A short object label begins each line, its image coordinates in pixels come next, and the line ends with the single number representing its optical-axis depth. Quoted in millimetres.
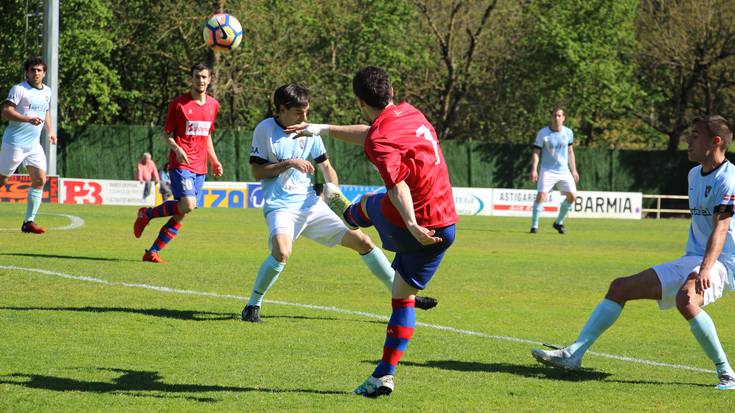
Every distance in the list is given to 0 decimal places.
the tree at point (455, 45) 45188
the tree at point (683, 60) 43438
